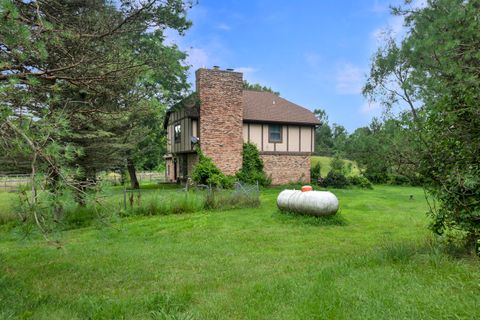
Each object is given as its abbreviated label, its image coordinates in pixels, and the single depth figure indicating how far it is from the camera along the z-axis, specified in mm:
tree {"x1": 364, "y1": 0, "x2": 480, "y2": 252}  5211
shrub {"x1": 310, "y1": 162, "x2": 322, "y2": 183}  25934
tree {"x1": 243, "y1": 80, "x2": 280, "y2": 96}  54781
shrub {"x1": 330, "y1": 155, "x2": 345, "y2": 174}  29716
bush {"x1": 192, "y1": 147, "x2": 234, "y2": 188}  20672
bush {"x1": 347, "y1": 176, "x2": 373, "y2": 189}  26281
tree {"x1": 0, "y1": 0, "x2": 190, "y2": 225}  3646
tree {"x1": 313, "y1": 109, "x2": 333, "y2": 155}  69688
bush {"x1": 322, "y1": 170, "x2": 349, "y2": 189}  25188
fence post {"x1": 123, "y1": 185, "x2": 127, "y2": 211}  12508
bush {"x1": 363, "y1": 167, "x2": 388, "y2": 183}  30895
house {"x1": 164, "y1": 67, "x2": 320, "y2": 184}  21516
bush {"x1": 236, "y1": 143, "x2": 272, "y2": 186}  22112
